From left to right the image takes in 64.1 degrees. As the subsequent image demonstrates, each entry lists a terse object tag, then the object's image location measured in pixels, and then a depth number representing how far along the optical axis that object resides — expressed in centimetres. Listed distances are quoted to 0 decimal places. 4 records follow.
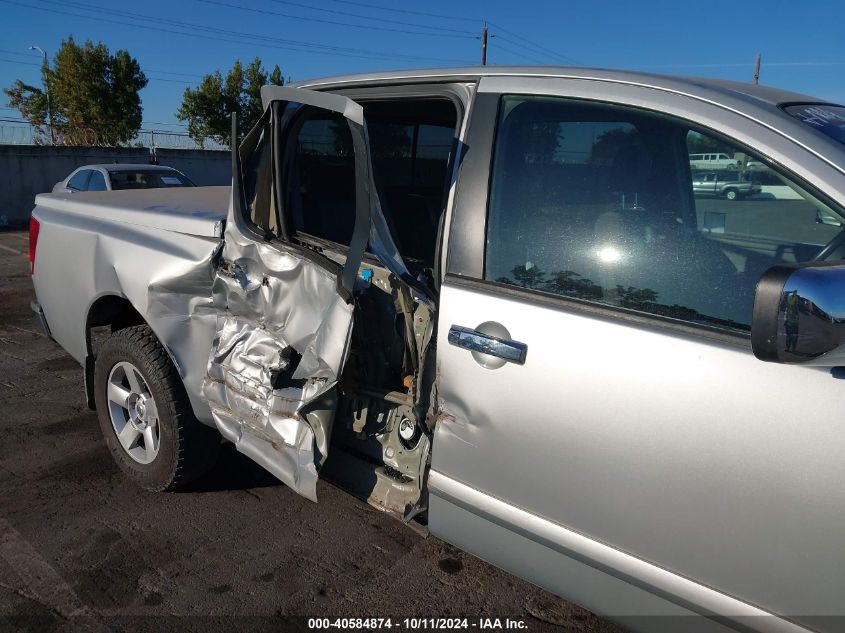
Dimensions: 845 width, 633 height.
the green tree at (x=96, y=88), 3064
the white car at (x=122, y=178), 1183
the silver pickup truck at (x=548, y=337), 155
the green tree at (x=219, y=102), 3569
